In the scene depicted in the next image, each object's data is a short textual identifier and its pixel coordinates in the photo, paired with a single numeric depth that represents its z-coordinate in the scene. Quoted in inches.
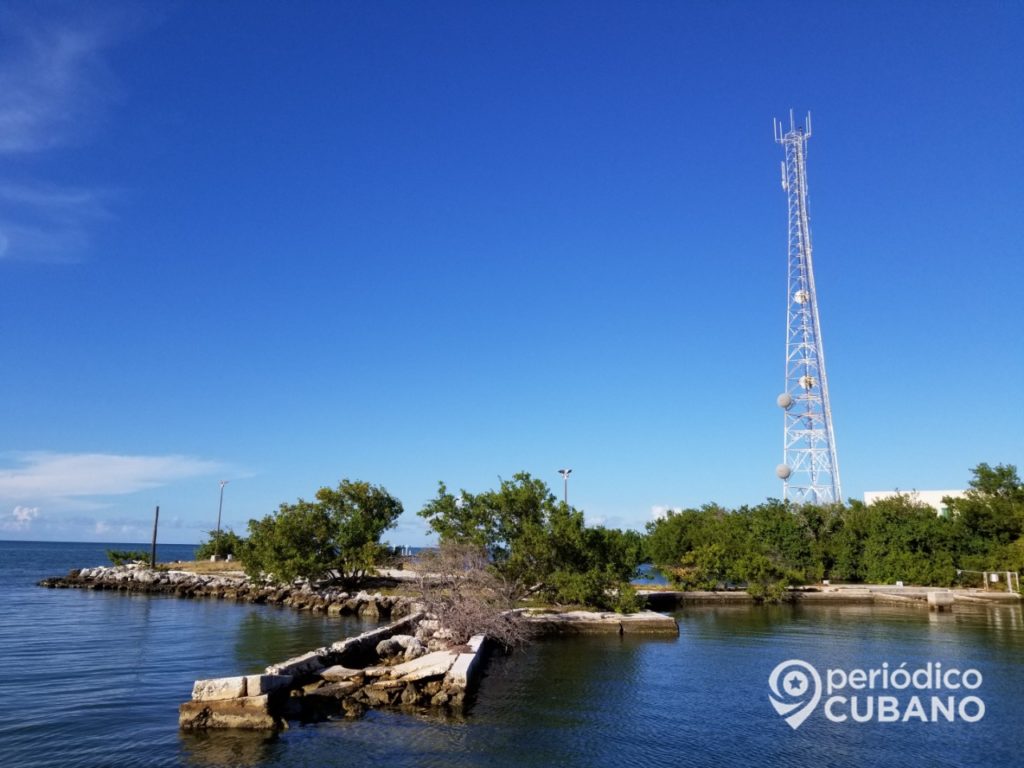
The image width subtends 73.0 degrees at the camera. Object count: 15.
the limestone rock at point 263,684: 642.2
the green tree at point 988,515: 2062.0
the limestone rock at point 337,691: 715.4
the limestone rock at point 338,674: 761.0
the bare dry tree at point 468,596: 1013.8
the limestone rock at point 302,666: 730.8
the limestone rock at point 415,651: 899.9
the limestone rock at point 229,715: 617.9
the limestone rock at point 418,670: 755.4
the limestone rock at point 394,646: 911.0
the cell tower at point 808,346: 2417.6
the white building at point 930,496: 2688.5
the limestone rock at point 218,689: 633.0
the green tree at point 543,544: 1357.0
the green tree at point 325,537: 1770.4
